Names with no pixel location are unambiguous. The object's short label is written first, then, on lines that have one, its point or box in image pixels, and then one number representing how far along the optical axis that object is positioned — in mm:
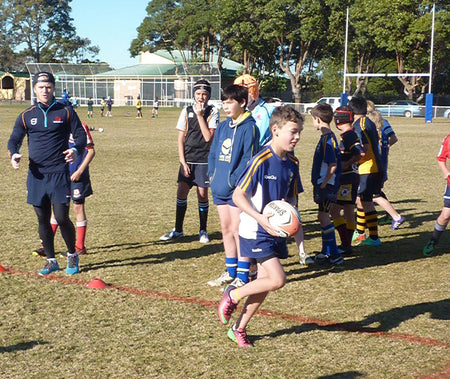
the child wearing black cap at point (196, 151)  7648
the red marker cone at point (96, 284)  6398
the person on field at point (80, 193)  7536
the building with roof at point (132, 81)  62422
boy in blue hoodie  6047
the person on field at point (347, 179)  7570
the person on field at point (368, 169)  8109
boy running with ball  4676
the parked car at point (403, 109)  50781
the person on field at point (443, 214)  7273
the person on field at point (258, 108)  6715
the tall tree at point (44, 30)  97625
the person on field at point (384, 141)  9063
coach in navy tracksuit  6543
